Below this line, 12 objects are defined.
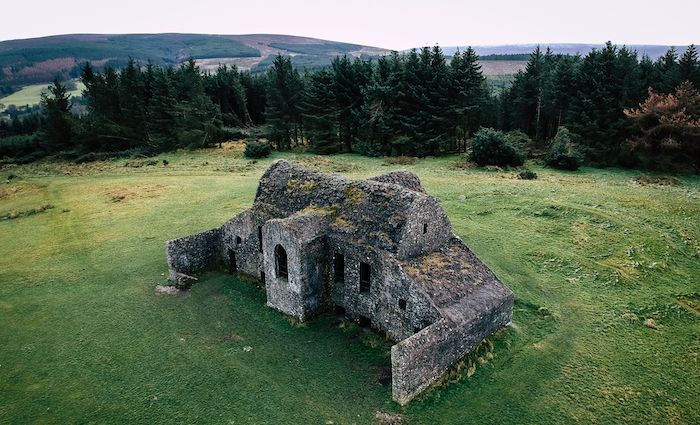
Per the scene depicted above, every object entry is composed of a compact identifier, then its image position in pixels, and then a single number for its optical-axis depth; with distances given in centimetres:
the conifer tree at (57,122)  6731
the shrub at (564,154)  4388
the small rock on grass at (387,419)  1427
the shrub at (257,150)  5641
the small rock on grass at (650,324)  1905
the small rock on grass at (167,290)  2292
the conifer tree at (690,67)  4269
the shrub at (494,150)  4566
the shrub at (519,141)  4781
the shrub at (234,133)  6471
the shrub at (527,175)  4072
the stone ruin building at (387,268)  1616
